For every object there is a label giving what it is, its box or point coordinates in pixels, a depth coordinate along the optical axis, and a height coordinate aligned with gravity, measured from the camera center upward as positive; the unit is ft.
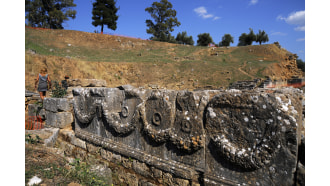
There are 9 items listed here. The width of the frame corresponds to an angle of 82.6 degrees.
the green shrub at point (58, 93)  18.44 -0.20
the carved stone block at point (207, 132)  6.21 -1.69
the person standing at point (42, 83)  23.53 +0.99
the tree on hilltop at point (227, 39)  112.57 +31.27
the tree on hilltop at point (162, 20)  119.03 +46.14
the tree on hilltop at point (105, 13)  99.60 +41.46
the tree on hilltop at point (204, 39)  115.24 +32.08
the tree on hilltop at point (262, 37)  100.13 +29.06
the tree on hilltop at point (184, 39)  126.41 +35.57
